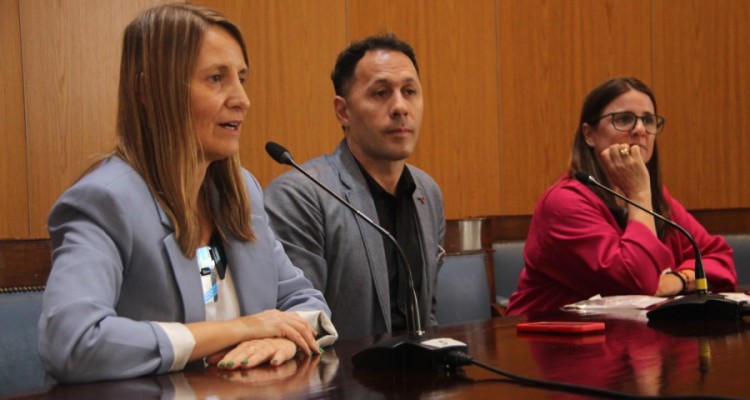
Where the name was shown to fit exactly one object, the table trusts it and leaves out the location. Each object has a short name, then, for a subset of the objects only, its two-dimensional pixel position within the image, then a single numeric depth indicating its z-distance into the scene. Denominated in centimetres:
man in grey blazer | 284
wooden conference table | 178
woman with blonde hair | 216
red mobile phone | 234
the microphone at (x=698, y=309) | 249
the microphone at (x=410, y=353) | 203
